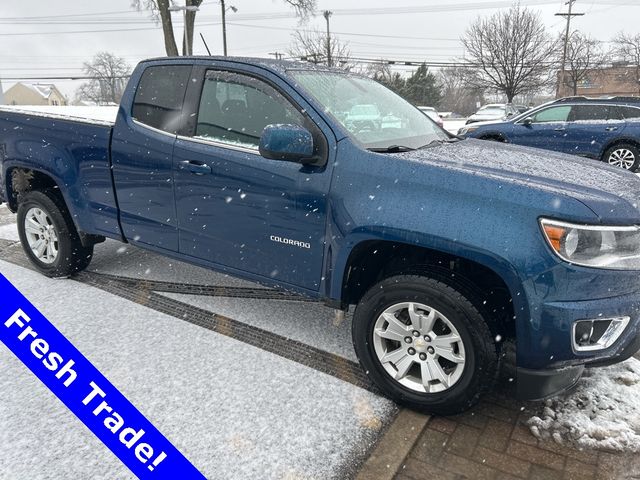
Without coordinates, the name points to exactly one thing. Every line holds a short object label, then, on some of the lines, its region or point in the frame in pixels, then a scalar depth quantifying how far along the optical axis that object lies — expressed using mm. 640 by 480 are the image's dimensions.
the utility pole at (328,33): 41962
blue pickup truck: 2305
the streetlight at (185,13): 19816
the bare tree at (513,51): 36000
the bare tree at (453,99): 66688
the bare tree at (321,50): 46438
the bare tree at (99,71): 56350
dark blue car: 9914
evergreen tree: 56750
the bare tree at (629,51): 42062
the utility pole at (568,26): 38488
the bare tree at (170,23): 20891
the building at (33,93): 79438
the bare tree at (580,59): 40969
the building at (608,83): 45219
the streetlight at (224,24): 27391
